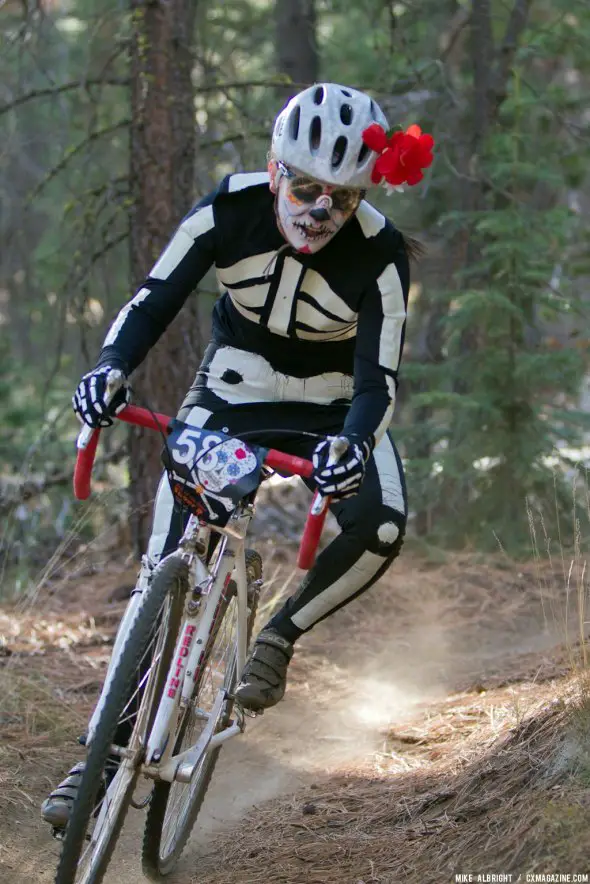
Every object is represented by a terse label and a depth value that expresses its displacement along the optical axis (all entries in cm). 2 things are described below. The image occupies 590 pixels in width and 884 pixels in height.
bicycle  573
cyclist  696
